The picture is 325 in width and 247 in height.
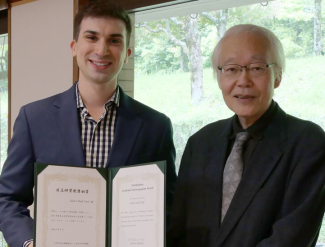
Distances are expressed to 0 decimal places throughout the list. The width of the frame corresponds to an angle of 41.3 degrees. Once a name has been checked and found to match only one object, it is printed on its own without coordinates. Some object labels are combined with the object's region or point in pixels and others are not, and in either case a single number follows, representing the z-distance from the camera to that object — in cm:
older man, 155
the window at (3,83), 379
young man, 197
